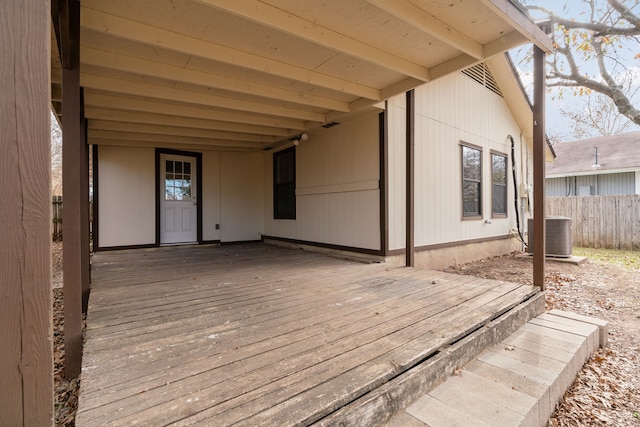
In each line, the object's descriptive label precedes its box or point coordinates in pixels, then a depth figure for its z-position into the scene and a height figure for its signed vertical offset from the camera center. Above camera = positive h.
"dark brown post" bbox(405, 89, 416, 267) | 4.28 +0.62
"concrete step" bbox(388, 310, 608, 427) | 1.52 -1.03
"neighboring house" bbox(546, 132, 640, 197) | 12.45 +1.86
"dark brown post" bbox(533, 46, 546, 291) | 3.30 +0.51
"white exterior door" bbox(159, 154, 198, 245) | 6.47 +0.33
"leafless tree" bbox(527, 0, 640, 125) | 6.76 +4.06
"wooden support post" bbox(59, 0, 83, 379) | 2.04 +0.26
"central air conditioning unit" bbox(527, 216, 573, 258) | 6.42 -0.55
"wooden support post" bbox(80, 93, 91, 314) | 2.91 -0.04
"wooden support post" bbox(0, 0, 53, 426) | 0.83 +0.00
